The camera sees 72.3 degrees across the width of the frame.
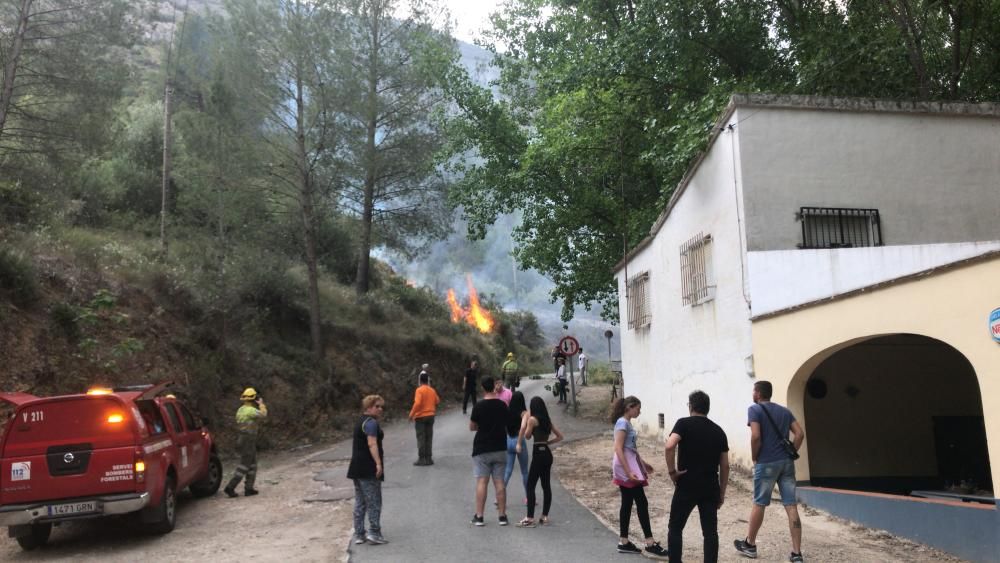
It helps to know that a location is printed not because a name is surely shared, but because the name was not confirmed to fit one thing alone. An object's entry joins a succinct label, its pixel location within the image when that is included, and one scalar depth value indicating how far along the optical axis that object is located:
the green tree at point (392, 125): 22.45
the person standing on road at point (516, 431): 8.35
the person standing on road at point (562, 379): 25.89
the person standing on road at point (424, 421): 12.98
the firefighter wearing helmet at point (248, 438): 10.76
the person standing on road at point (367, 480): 7.48
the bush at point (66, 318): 13.44
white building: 10.62
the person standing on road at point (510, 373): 17.92
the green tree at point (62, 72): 13.22
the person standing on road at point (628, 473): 6.73
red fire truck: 7.73
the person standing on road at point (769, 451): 6.64
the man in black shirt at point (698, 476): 5.74
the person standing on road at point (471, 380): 19.00
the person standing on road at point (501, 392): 8.63
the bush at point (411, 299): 32.59
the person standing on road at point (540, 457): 8.05
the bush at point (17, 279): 13.04
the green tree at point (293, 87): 19.62
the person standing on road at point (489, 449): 7.96
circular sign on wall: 6.30
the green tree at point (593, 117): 17.81
